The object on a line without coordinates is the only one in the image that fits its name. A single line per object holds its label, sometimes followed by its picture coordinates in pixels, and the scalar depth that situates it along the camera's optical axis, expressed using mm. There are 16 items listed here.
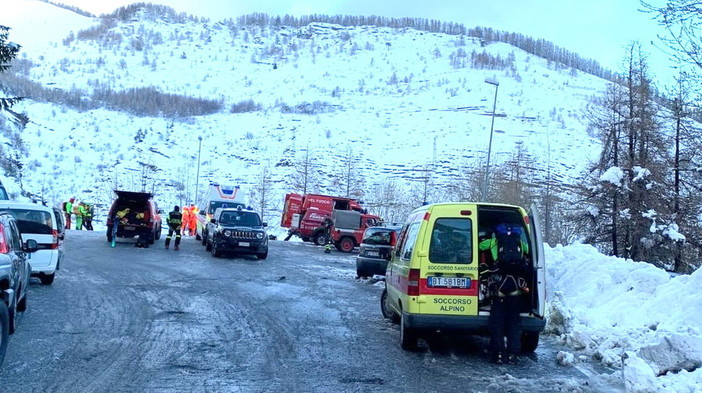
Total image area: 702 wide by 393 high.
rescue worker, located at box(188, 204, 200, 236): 39906
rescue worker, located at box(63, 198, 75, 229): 38475
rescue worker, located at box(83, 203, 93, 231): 40500
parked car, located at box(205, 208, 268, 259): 22906
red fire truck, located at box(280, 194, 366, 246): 38688
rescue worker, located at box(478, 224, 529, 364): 8172
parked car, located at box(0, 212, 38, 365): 6746
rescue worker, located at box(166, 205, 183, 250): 25531
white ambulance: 33656
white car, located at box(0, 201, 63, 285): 13487
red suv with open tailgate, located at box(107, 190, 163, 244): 26734
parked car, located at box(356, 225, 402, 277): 18391
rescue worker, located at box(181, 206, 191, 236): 40594
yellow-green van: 8289
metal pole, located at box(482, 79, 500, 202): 27331
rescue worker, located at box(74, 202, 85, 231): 40031
